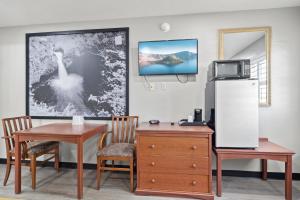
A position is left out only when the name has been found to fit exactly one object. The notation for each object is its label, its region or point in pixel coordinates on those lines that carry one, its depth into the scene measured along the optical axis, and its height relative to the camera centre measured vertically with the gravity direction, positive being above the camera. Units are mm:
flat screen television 2986 +651
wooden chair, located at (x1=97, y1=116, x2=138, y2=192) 2508 -666
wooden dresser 2328 -769
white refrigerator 2338 -174
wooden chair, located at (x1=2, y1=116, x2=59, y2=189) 2557 -688
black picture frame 3194 +603
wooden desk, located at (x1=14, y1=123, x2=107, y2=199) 2336 -473
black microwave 2422 +377
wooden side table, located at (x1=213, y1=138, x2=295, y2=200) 2246 -674
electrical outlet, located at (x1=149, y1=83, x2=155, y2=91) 3143 +204
